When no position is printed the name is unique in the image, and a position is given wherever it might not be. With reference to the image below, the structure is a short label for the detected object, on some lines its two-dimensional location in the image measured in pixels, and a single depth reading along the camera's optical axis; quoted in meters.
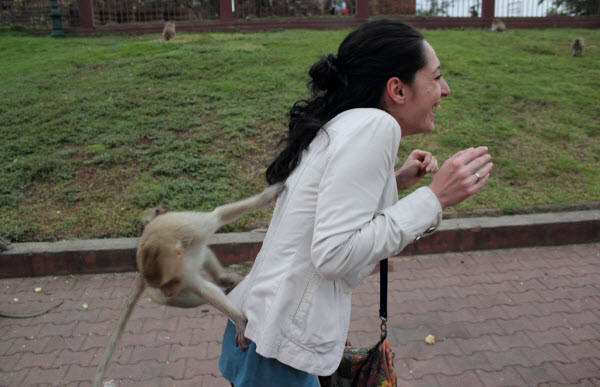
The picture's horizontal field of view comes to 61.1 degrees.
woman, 1.29
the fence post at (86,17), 12.57
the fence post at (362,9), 13.18
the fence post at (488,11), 13.78
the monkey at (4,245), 4.34
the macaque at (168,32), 11.15
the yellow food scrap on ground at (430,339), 3.39
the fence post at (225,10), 12.91
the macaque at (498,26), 12.92
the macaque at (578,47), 10.02
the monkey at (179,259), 1.86
